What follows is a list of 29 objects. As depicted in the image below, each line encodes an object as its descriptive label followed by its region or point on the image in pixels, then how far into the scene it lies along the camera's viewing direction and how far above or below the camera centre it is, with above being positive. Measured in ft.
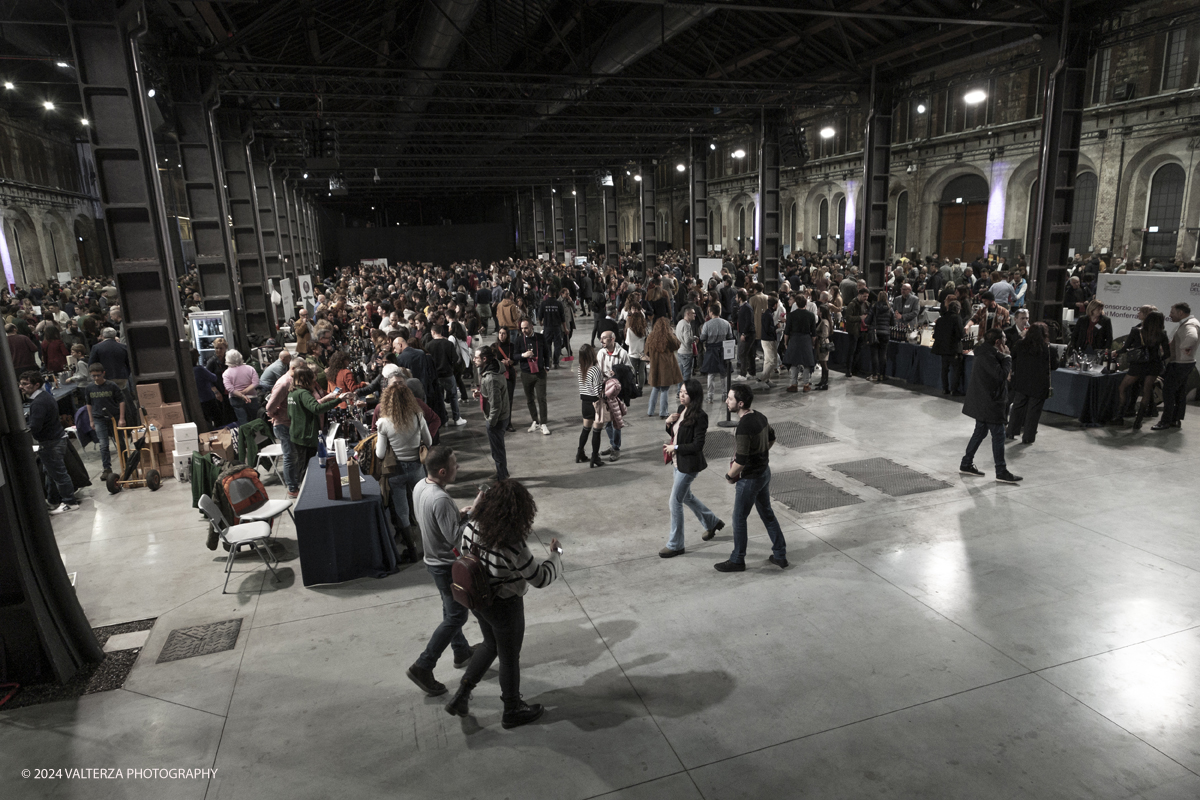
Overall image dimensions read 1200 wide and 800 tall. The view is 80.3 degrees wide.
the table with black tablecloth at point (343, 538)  19.69 -7.23
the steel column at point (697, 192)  80.89 +8.20
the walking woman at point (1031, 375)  28.63 -4.97
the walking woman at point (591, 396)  28.91 -5.15
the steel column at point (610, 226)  119.75 +6.94
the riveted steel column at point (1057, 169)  40.83 +4.82
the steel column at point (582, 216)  143.74 +10.19
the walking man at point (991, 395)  24.71 -4.93
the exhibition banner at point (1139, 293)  36.94 -2.51
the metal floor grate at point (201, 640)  17.02 -8.66
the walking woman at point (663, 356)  33.06 -4.26
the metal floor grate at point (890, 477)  25.93 -8.30
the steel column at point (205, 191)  43.09 +5.81
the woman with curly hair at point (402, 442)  19.88 -4.64
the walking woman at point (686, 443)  19.67 -4.88
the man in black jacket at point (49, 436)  25.14 -5.21
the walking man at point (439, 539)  14.02 -5.23
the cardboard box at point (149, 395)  31.91 -4.88
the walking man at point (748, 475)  18.30 -5.47
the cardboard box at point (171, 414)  31.68 -5.70
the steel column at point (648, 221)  97.81 +6.13
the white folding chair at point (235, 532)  19.70 -6.99
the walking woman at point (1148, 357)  30.64 -4.81
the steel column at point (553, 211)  155.80 +12.97
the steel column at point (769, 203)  68.69 +5.60
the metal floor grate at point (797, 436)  32.24 -8.08
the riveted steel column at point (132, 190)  29.58 +4.20
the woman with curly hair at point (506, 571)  12.44 -5.35
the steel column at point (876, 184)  55.42 +5.73
